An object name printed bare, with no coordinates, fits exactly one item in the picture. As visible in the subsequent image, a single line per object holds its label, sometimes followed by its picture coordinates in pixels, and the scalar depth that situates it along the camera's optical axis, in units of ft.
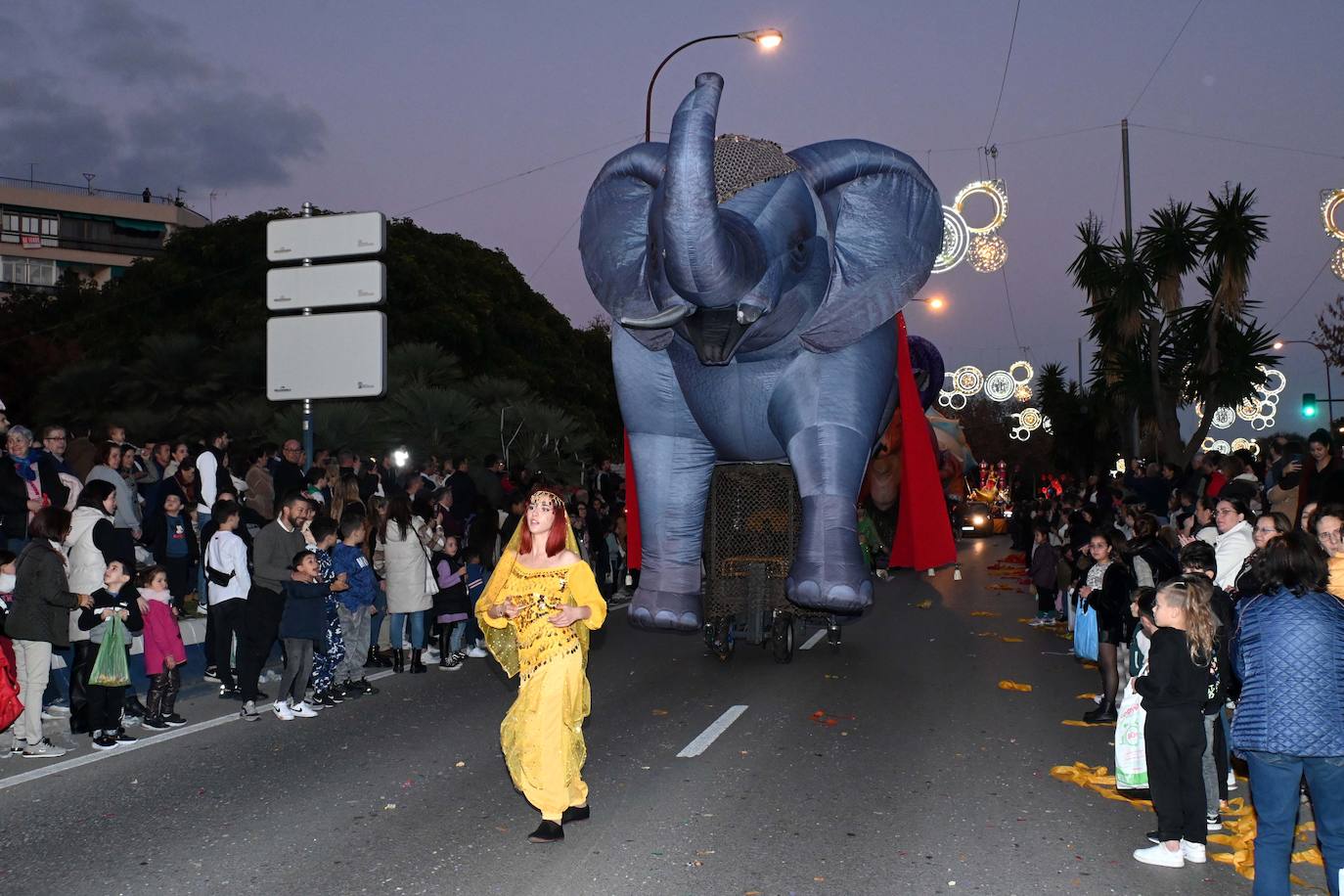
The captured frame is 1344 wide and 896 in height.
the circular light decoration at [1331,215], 49.52
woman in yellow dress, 19.29
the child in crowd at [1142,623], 20.76
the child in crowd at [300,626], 29.71
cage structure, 32.96
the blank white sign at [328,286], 49.32
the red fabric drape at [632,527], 33.76
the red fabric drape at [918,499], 31.94
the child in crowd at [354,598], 33.17
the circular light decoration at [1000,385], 111.72
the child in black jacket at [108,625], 26.68
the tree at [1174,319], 75.15
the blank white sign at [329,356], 49.32
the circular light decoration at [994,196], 66.28
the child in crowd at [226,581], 31.35
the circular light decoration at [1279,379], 91.12
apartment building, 207.10
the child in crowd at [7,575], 26.91
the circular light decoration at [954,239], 61.72
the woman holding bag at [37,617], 25.84
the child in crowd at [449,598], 37.68
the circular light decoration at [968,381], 117.50
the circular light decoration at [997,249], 69.41
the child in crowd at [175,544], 36.17
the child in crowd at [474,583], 40.24
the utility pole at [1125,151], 92.25
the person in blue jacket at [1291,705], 15.24
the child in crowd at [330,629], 30.94
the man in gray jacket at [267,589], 30.73
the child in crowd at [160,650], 28.37
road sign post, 49.29
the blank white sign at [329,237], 49.26
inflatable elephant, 26.43
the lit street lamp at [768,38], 62.54
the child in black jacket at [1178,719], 18.22
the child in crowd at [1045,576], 48.67
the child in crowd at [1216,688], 18.97
